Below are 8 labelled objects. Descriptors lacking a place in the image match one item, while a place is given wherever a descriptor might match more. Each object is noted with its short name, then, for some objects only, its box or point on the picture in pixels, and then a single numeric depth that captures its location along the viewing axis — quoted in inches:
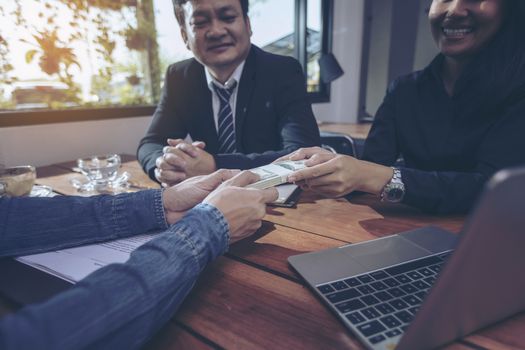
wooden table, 16.8
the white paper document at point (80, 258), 22.5
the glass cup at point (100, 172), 46.0
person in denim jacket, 14.5
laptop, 10.6
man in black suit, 55.5
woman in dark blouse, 34.0
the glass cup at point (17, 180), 38.3
